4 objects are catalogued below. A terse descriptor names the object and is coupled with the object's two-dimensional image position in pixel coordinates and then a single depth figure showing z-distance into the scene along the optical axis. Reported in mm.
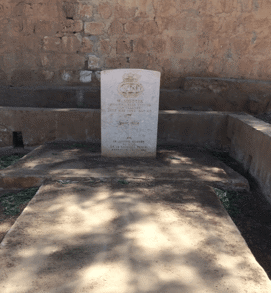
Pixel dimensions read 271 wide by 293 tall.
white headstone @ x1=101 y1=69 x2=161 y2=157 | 3461
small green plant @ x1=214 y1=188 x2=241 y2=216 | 2572
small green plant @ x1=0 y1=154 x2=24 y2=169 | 3703
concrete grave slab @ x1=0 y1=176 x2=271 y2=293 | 1510
